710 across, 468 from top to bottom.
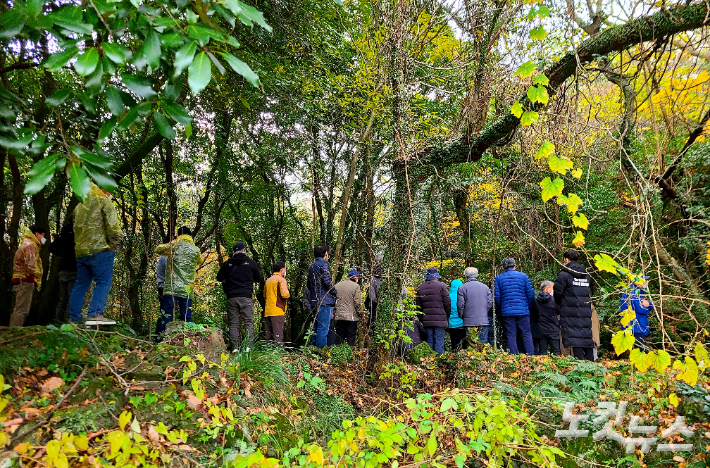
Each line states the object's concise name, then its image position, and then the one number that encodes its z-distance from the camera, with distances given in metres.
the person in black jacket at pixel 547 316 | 7.30
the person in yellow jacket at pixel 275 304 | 6.87
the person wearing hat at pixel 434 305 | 7.48
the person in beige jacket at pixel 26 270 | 6.56
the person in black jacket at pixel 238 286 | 6.63
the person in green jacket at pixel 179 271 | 6.32
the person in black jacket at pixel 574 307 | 6.70
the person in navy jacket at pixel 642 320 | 6.82
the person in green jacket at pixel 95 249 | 4.96
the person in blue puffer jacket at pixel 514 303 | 7.21
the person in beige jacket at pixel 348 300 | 7.21
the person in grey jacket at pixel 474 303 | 7.35
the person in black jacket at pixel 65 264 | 5.47
